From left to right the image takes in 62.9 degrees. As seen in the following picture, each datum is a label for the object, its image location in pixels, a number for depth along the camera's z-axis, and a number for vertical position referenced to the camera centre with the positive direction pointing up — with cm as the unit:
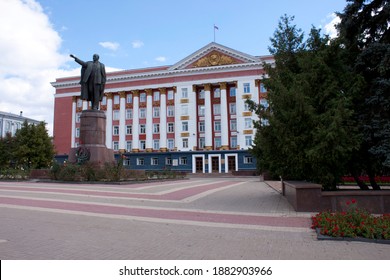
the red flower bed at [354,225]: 629 -113
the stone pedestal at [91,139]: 2145 +239
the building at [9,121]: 8744 +1533
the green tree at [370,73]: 1030 +337
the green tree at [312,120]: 1018 +171
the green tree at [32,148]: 3697 +324
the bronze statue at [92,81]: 2298 +673
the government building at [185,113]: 5309 +1083
